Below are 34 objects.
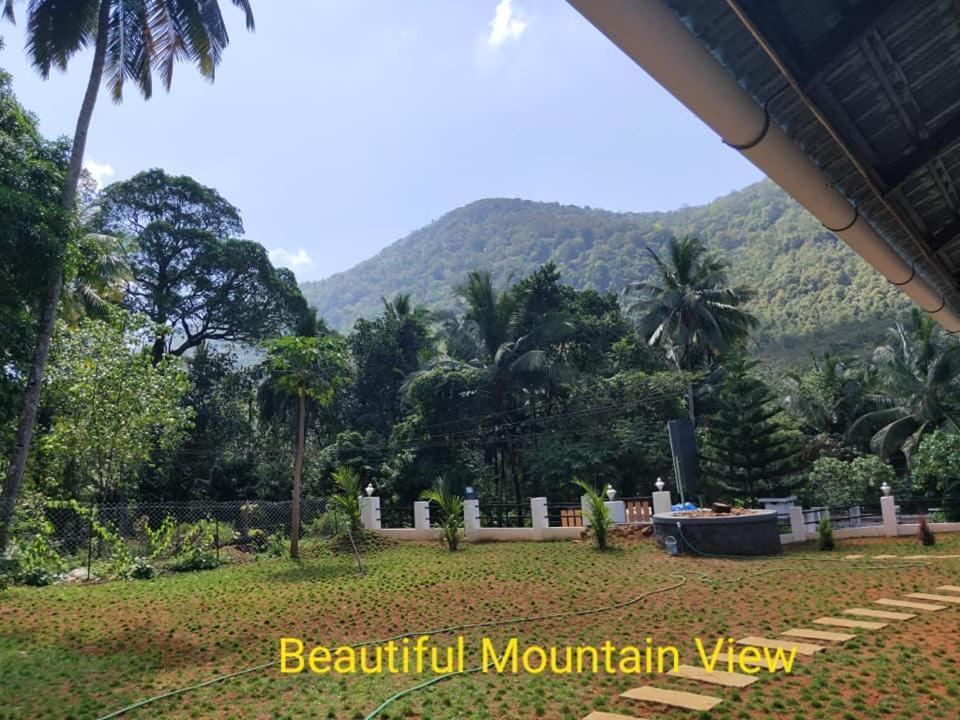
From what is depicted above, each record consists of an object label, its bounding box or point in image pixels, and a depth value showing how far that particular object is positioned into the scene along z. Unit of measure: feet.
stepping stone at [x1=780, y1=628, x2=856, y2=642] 16.94
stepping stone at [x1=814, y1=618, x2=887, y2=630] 17.93
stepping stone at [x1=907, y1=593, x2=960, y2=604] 20.84
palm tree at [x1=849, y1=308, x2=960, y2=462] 60.29
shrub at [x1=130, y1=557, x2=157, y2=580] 35.96
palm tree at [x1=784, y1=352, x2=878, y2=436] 77.25
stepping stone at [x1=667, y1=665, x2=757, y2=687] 13.85
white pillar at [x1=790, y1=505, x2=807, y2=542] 40.29
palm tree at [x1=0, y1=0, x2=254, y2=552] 30.55
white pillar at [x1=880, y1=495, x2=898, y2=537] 39.45
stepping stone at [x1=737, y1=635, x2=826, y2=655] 15.97
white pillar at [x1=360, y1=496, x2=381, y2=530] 49.75
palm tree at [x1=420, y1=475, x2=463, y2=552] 41.52
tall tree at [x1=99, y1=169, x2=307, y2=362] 80.84
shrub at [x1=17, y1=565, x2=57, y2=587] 33.14
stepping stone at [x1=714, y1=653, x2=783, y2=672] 14.83
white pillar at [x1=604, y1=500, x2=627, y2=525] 43.19
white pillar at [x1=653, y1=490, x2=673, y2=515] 40.88
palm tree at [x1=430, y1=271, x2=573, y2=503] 67.21
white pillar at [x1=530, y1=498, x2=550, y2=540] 43.88
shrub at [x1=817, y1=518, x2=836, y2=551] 36.19
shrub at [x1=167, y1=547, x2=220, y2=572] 38.58
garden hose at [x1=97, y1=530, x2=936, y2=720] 14.05
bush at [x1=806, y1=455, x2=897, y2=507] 53.93
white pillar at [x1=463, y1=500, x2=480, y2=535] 46.47
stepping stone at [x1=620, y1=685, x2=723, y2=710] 12.61
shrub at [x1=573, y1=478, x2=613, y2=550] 37.22
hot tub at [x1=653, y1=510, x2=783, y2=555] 33.78
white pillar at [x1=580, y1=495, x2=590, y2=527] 41.68
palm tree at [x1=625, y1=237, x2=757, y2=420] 70.64
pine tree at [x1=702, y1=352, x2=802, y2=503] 53.36
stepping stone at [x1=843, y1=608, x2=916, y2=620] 18.90
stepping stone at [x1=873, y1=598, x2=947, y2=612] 19.93
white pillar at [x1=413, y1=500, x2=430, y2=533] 48.09
